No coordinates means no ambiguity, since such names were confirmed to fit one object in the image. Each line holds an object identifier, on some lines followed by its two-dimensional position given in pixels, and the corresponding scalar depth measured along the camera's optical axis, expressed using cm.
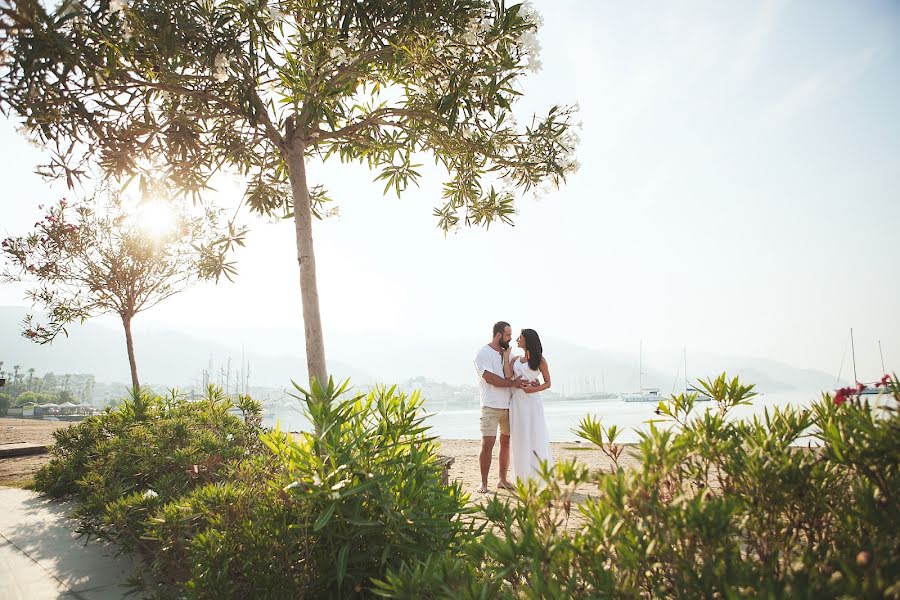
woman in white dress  561
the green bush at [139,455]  331
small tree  1122
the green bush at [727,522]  111
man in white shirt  572
